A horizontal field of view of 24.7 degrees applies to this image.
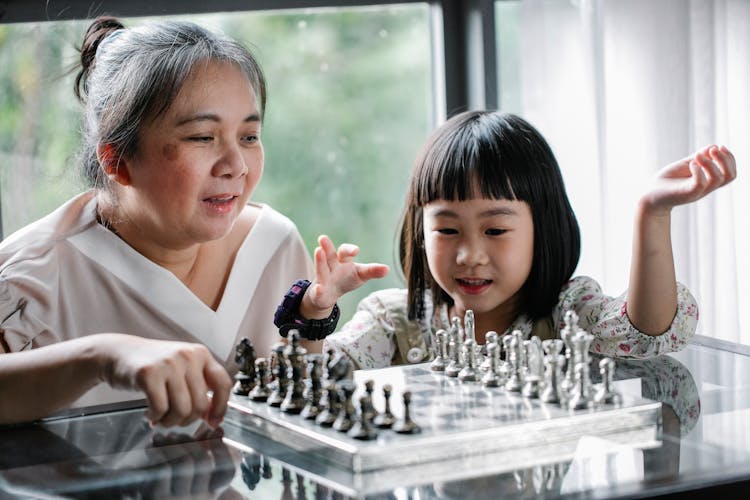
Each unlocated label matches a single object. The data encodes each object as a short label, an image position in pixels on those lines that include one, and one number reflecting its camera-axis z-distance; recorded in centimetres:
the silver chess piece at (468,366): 155
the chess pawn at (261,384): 150
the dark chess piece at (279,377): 148
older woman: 176
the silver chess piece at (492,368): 152
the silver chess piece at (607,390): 145
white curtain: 221
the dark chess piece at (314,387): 144
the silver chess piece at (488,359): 156
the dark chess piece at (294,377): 146
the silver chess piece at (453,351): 159
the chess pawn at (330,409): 141
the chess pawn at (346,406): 140
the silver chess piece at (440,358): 160
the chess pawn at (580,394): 143
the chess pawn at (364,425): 137
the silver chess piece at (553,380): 146
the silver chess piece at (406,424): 138
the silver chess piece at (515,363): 150
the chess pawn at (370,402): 139
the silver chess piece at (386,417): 139
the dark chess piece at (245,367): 153
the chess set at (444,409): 136
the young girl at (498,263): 173
